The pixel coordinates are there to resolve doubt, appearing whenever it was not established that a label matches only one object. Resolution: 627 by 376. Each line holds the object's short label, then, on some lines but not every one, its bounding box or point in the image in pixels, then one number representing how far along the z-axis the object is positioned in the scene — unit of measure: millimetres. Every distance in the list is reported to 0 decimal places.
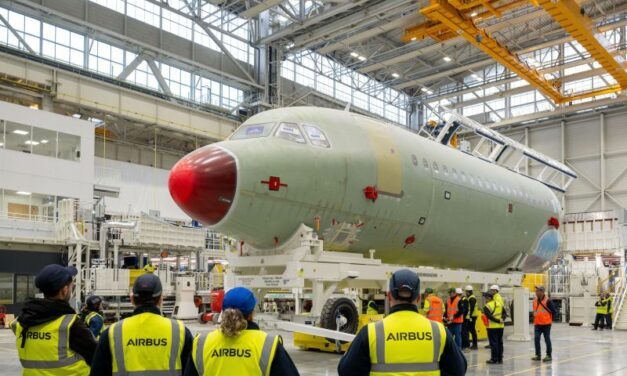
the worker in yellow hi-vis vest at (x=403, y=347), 4207
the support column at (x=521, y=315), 18516
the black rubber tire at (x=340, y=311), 13008
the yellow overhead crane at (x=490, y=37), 27438
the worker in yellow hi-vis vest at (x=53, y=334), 5023
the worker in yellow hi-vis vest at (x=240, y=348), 4055
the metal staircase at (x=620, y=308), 25531
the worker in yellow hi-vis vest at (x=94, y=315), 9156
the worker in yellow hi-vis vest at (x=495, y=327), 13922
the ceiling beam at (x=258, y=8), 32844
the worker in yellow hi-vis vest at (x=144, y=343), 4461
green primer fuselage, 12414
